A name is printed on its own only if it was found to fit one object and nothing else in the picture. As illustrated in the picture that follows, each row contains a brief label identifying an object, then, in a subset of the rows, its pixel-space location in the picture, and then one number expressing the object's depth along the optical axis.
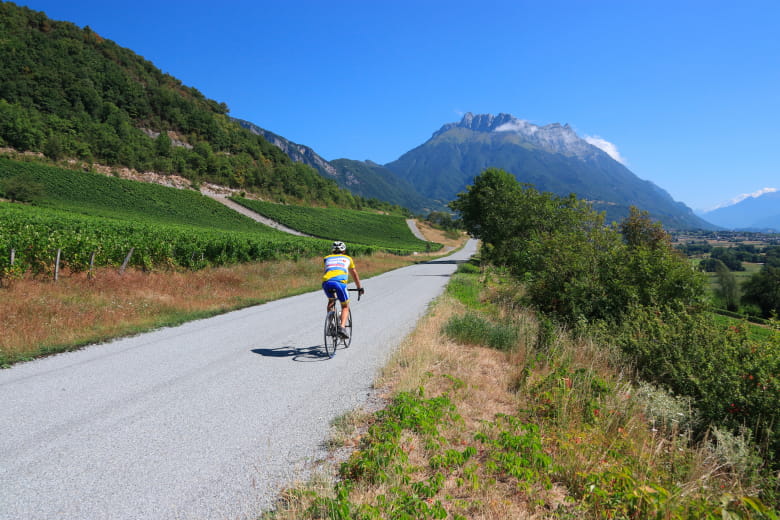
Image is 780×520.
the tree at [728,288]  52.63
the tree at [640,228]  40.84
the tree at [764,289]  45.78
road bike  7.62
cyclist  7.76
